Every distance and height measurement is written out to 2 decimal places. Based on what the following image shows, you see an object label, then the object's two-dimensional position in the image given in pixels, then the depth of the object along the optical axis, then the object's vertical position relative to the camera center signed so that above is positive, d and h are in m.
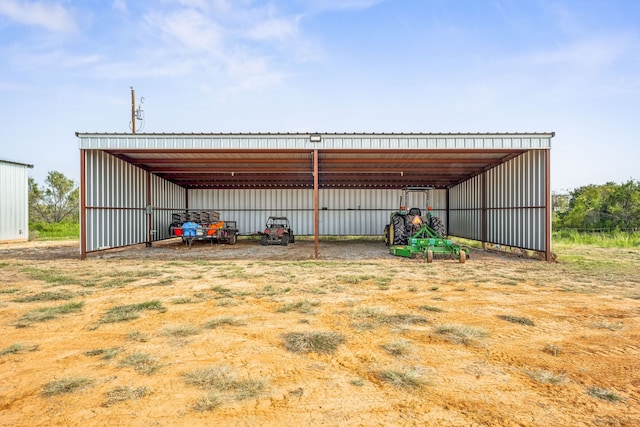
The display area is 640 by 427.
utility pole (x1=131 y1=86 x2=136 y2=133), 26.06 +7.50
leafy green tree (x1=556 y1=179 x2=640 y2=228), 23.81 +0.09
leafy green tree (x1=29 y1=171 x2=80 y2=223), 34.84 +1.12
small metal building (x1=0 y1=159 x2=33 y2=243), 20.03 +0.64
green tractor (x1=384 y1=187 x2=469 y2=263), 12.41 -1.02
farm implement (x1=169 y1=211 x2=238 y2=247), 17.92 -0.88
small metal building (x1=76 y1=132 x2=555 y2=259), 13.01 +1.66
